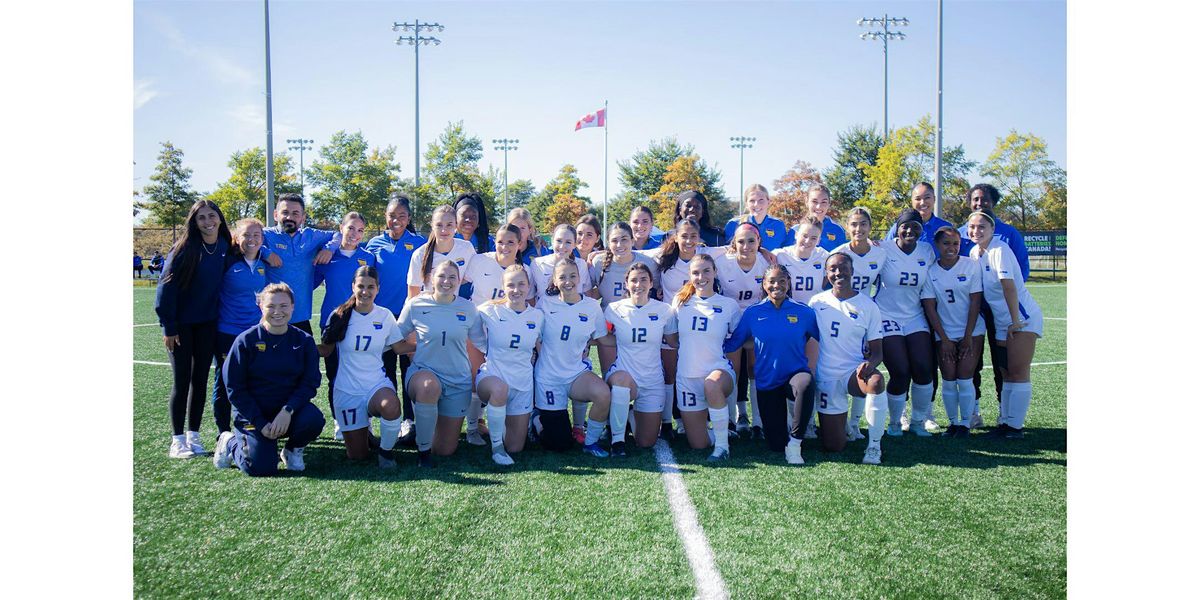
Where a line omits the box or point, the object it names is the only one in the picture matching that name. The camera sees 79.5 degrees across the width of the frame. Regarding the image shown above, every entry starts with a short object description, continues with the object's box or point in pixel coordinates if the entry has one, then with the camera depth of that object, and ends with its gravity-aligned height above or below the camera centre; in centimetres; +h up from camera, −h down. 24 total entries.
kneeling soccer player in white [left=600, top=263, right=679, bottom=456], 470 -36
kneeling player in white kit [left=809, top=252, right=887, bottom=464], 452 -36
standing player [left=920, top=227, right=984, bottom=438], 505 -19
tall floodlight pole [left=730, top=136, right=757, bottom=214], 4919 +975
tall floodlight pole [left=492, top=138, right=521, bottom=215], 4866 +961
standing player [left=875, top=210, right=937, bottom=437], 499 -19
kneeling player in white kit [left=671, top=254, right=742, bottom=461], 466 -34
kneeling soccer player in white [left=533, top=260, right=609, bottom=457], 460 -50
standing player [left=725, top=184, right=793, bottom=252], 558 +55
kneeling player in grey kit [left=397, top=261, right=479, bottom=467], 448 -35
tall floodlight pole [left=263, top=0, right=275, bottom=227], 1705 +391
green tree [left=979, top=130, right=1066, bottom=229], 2516 +442
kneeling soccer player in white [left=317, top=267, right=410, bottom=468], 438 -42
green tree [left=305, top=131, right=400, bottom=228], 3262 +503
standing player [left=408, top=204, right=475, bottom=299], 485 +25
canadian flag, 3028 +712
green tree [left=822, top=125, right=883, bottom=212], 3884 +682
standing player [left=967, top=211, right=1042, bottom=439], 492 -18
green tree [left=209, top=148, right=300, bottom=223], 3584 +504
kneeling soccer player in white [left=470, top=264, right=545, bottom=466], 457 -38
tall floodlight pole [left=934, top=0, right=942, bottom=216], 1596 +281
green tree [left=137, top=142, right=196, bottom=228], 3130 +417
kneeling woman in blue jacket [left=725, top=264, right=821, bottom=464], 456 -36
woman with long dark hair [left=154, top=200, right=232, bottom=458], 437 -13
